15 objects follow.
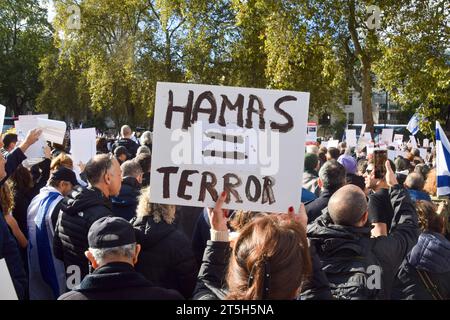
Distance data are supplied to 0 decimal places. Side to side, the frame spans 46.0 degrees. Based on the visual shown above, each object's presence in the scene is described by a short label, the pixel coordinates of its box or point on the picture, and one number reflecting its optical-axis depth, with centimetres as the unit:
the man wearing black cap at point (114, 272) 228
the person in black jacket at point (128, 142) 978
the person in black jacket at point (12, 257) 323
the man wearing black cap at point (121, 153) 762
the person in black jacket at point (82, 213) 346
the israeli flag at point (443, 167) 454
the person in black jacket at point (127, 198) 427
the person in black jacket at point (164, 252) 322
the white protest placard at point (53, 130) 618
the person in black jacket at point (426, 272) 321
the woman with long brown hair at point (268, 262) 196
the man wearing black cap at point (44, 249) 393
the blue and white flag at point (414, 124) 1639
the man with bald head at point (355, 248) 285
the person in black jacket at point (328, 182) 441
